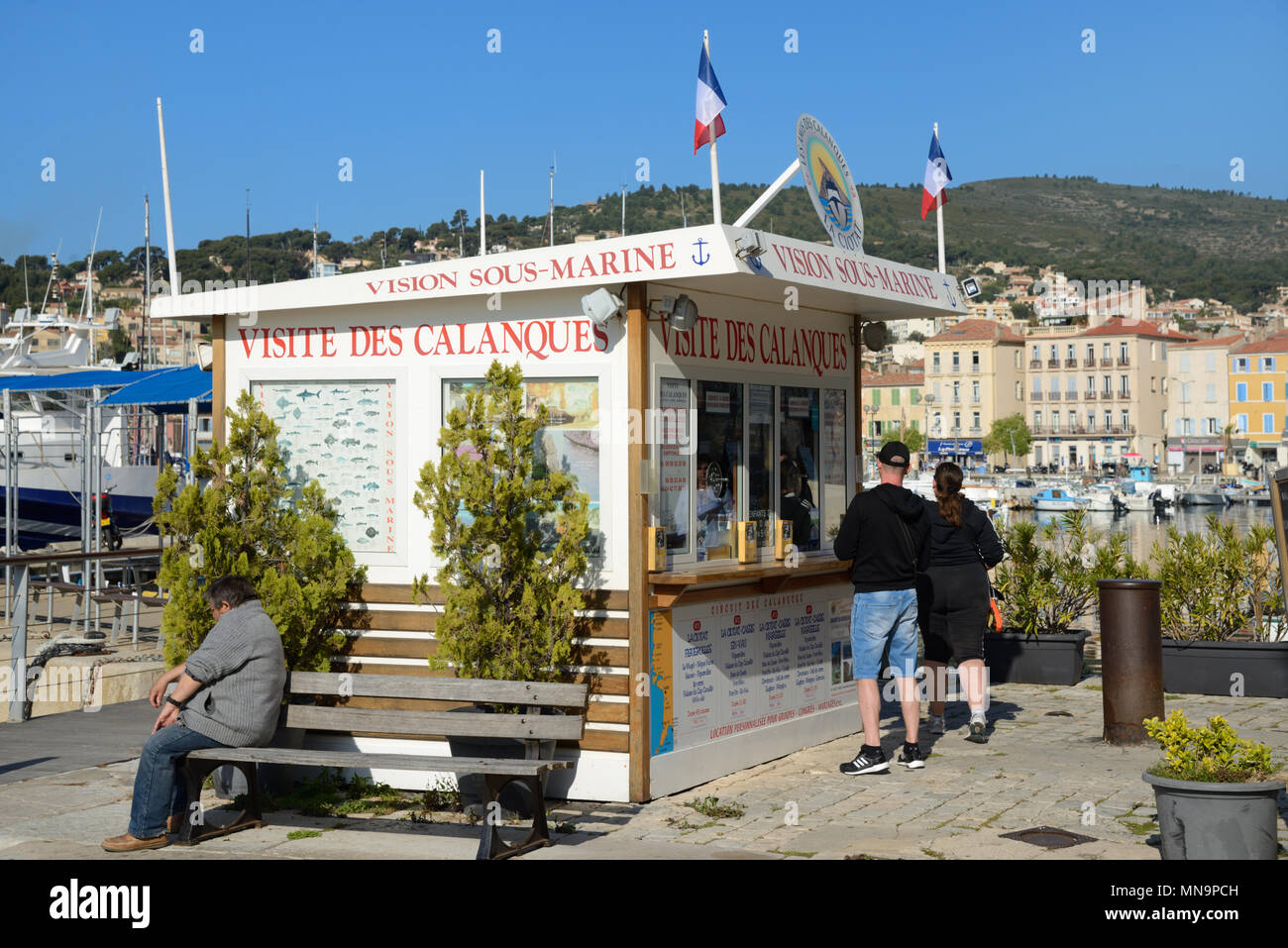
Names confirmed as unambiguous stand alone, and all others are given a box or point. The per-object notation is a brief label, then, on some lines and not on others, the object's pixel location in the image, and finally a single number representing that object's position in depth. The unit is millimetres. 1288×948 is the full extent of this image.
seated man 6848
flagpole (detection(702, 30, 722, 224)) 7855
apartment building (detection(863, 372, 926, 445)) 128125
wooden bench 6562
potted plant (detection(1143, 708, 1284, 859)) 5883
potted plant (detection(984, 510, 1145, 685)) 12750
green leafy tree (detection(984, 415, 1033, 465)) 118312
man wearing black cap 8664
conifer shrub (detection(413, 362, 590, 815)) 7598
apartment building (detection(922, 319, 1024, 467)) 122500
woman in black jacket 9969
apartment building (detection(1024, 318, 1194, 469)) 119250
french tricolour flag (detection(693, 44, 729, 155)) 8773
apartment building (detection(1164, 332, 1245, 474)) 119462
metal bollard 9602
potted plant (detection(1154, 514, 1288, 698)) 11992
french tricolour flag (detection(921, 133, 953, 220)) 12172
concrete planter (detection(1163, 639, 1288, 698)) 11906
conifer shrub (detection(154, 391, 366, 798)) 8023
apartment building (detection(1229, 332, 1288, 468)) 115625
